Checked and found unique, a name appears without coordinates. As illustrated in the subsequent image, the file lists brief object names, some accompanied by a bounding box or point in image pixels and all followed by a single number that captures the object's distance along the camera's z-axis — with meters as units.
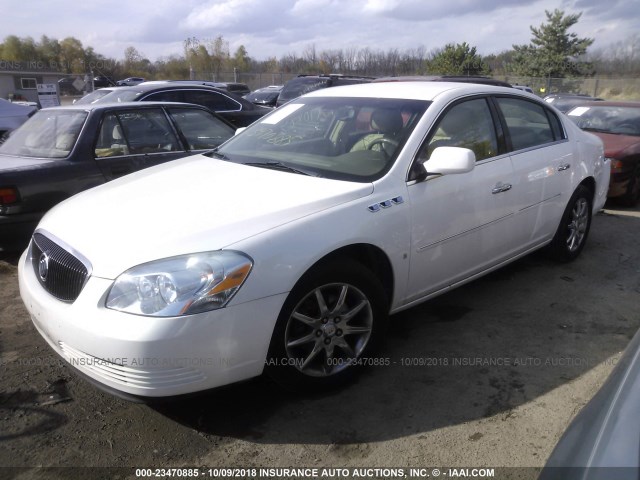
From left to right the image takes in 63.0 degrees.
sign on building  13.89
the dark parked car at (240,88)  20.99
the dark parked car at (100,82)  28.47
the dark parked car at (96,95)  10.42
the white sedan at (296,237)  2.30
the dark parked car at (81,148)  4.47
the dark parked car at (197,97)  9.24
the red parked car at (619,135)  7.05
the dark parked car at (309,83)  12.48
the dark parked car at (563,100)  13.31
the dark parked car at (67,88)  33.42
